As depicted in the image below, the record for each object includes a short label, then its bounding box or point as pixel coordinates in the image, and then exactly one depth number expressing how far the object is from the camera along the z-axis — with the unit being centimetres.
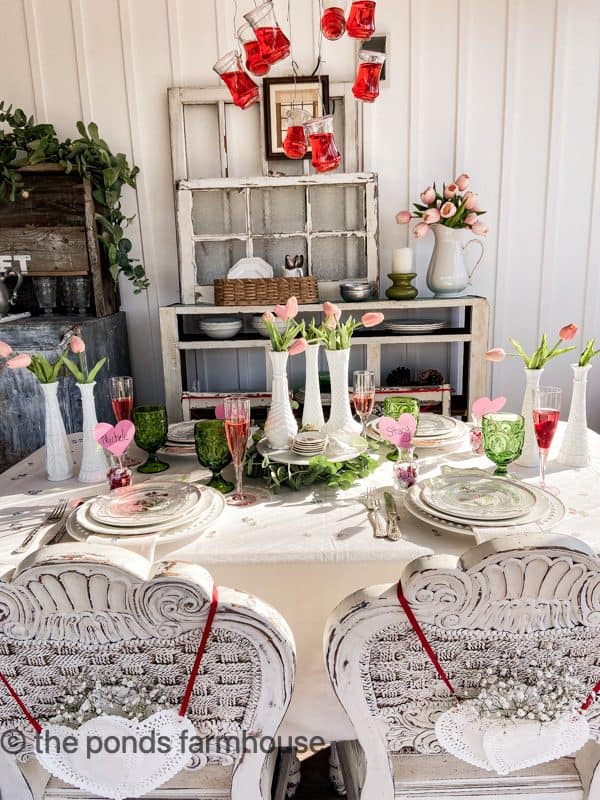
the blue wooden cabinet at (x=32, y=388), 238
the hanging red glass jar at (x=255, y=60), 151
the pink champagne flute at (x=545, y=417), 132
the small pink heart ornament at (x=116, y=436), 135
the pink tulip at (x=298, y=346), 143
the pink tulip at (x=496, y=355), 148
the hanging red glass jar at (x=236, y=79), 157
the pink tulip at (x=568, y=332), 143
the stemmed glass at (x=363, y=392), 152
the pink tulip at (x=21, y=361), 142
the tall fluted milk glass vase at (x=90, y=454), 147
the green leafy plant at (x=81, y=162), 250
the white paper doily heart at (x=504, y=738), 78
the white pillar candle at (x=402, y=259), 260
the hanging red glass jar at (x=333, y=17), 146
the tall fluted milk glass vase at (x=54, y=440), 148
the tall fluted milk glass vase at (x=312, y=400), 157
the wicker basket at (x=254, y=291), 252
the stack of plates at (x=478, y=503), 116
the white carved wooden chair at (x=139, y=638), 69
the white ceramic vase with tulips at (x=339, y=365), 153
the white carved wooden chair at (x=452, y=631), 70
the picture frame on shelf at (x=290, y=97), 258
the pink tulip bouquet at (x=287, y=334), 144
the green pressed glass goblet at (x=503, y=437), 134
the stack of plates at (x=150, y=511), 117
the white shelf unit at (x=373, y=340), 254
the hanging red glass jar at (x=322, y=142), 166
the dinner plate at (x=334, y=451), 145
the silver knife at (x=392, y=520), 115
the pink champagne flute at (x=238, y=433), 130
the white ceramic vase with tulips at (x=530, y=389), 149
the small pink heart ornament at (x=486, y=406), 151
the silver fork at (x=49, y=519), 112
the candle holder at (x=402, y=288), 260
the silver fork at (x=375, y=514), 117
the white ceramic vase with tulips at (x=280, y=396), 149
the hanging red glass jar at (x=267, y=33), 144
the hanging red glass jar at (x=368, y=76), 157
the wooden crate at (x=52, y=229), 263
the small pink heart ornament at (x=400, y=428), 136
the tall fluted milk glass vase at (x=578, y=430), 147
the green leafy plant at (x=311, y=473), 139
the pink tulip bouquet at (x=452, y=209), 250
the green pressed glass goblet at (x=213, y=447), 137
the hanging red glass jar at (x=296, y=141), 173
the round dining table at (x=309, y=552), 105
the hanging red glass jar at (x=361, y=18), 146
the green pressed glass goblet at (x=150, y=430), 147
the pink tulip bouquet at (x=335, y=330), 151
